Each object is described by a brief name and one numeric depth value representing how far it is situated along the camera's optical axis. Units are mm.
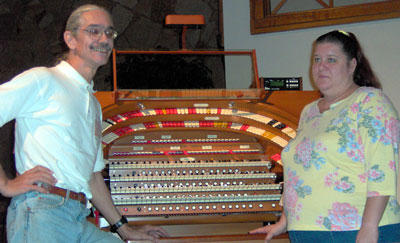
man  1719
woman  1898
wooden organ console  2783
